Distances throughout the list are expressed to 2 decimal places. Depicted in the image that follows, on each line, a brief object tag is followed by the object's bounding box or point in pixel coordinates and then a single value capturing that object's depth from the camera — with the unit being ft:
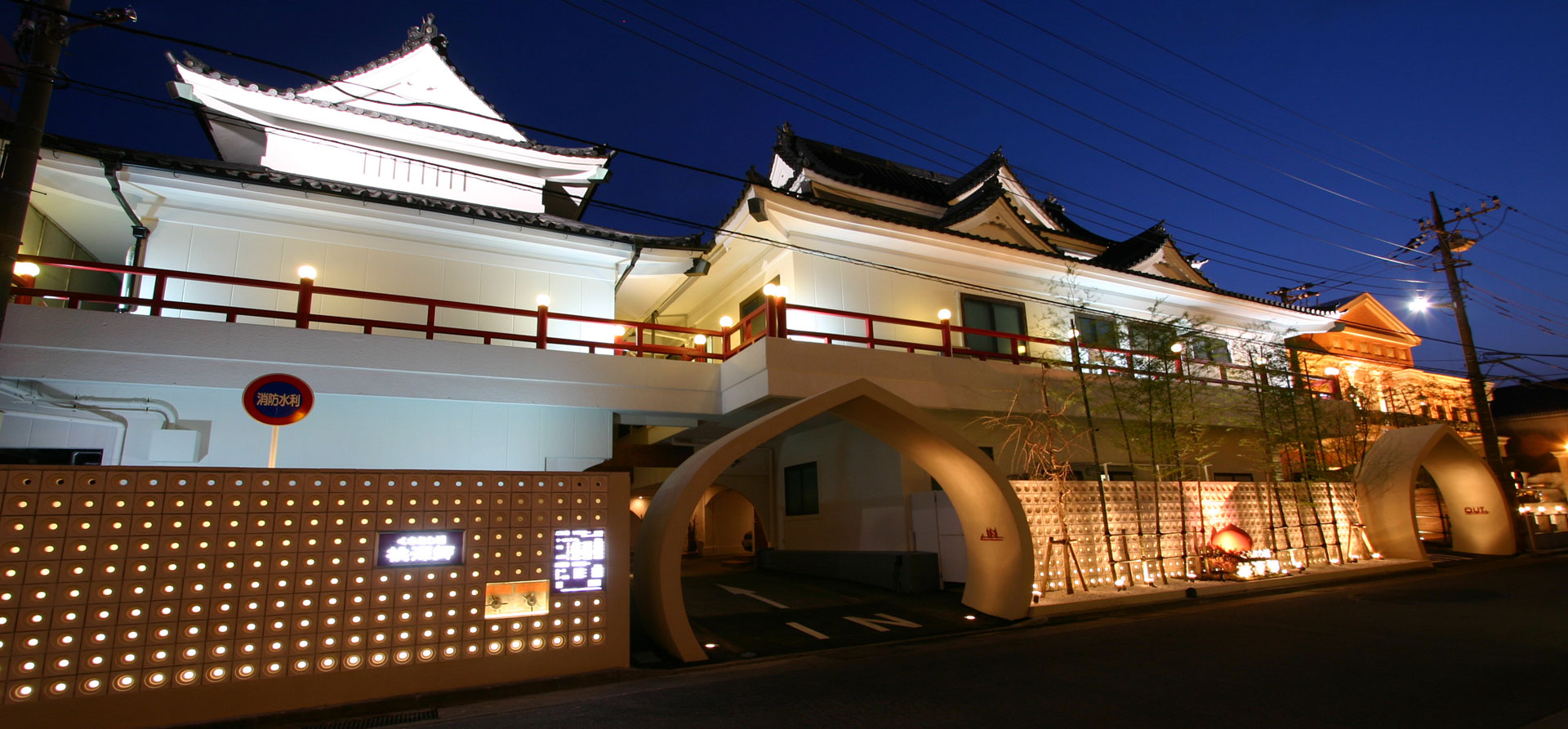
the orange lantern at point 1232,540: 39.37
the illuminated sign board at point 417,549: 19.67
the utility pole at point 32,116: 19.40
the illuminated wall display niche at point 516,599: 20.56
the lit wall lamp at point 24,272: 26.89
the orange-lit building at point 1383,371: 59.71
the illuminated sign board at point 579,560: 21.52
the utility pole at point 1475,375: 51.26
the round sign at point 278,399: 20.71
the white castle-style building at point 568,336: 27.25
